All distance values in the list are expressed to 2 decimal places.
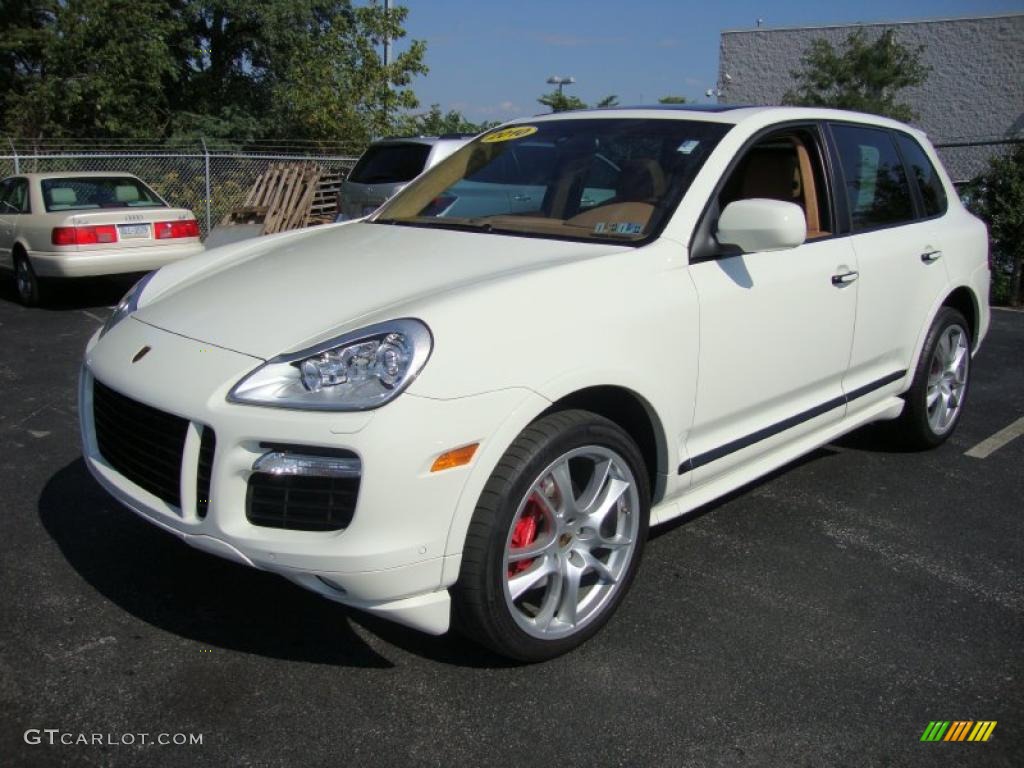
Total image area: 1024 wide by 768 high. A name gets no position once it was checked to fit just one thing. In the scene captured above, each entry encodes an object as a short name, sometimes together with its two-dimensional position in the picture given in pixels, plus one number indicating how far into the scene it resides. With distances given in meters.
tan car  9.09
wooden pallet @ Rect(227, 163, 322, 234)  14.93
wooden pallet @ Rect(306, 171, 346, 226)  15.76
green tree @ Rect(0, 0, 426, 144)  18.78
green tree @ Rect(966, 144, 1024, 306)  9.63
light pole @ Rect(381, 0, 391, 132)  18.61
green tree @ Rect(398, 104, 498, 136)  19.56
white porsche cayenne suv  2.35
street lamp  28.88
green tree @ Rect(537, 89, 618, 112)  32.69
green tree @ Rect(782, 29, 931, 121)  26.09
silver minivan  10.95
